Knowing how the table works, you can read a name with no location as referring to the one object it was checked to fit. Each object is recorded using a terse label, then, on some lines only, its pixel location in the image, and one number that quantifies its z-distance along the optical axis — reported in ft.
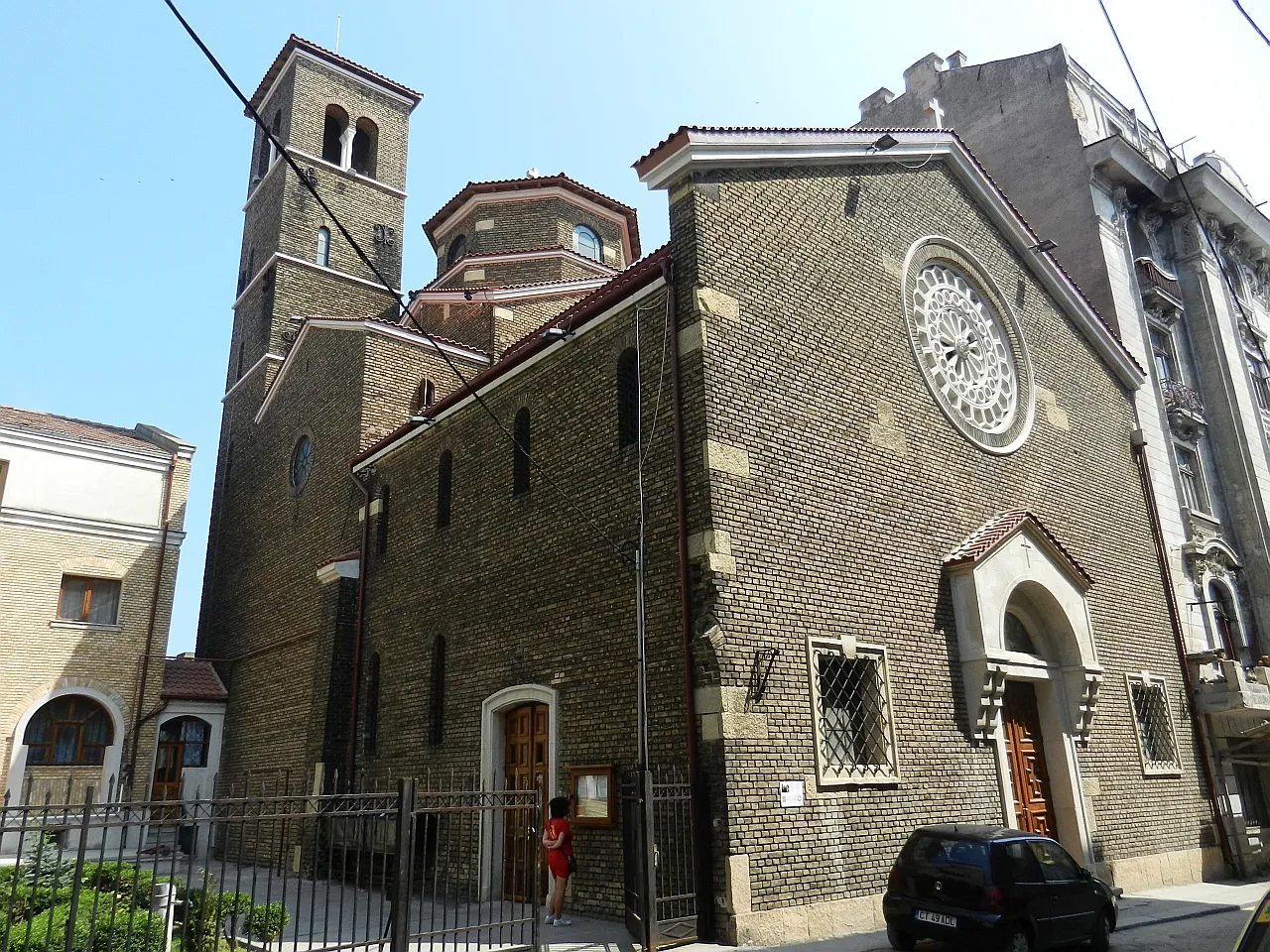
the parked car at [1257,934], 14.37
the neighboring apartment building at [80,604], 64.13
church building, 33.50
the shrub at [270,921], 25.84
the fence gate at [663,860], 29.35
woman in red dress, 33.22
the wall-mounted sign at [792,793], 31.96
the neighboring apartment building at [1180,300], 59.82
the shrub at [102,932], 24.11
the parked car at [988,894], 28.12
